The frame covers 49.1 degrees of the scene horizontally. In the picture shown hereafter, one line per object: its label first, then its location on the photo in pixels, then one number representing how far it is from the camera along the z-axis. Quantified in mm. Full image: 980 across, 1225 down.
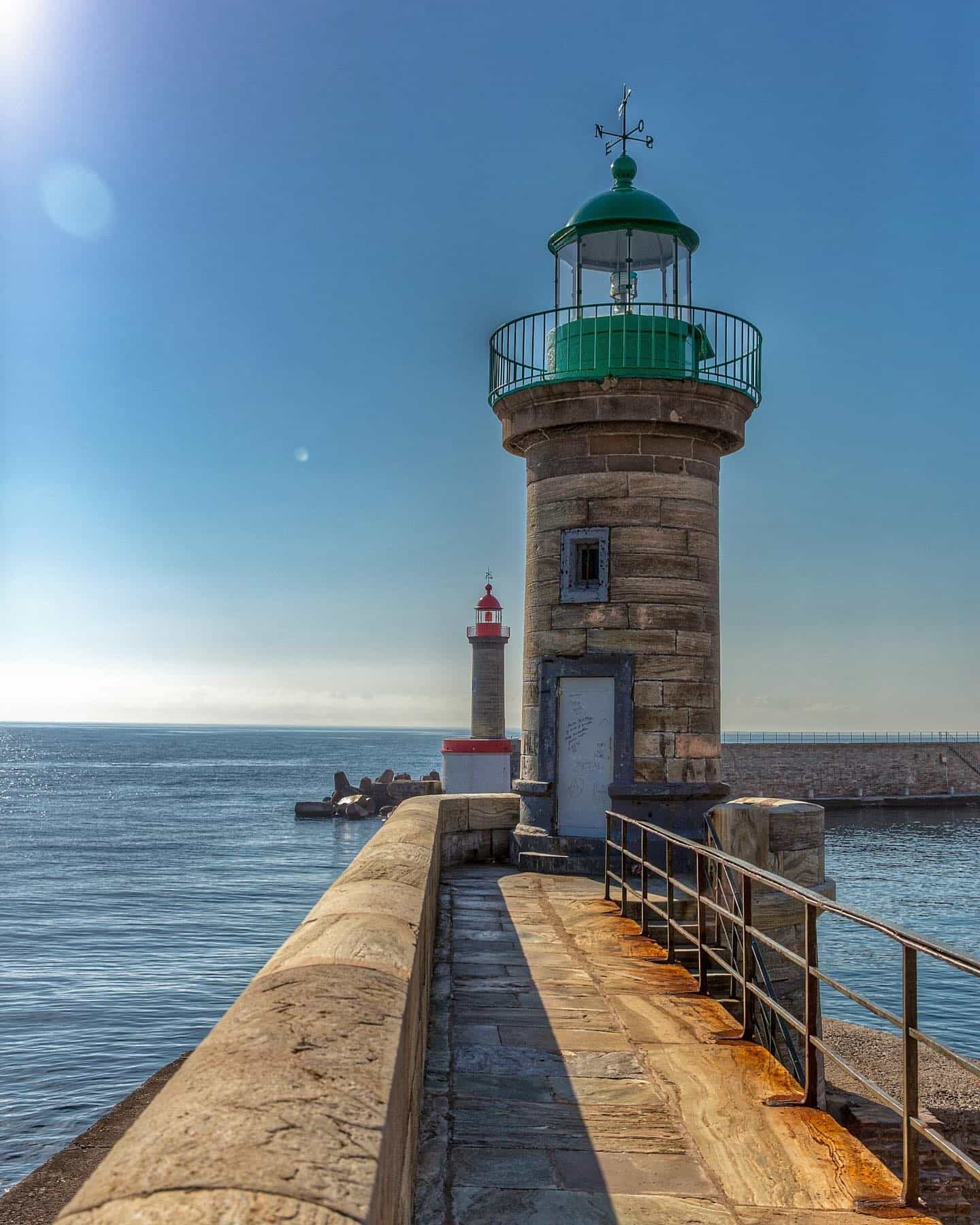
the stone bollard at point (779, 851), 9078
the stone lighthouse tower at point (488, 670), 42656
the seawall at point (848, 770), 52562
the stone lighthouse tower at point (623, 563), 11609
